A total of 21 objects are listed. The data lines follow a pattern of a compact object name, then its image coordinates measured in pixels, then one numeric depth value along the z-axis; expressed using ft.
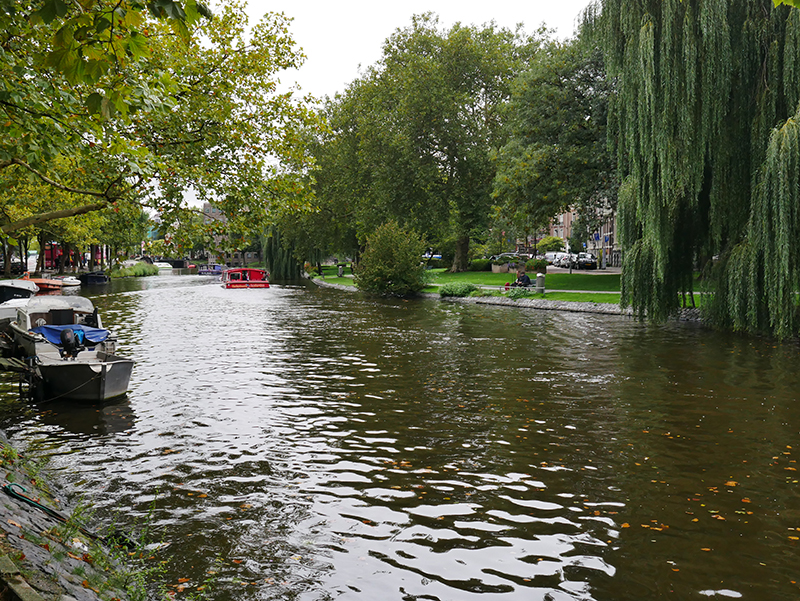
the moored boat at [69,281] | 176.61
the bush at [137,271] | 277.91
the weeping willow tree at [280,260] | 281.91
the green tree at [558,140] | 118.21
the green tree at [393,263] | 146.10
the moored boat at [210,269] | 332.80
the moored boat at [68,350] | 43.68
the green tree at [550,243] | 281.74
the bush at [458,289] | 136.98
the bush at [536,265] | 190.22
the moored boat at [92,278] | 211.82
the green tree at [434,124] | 167.22
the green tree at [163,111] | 15.37
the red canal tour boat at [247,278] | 208.74
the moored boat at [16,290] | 91.09
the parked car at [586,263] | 221.87
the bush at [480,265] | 214.73
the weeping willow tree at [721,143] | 60.54
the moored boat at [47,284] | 145.59
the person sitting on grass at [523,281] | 131.33
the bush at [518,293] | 122.11
